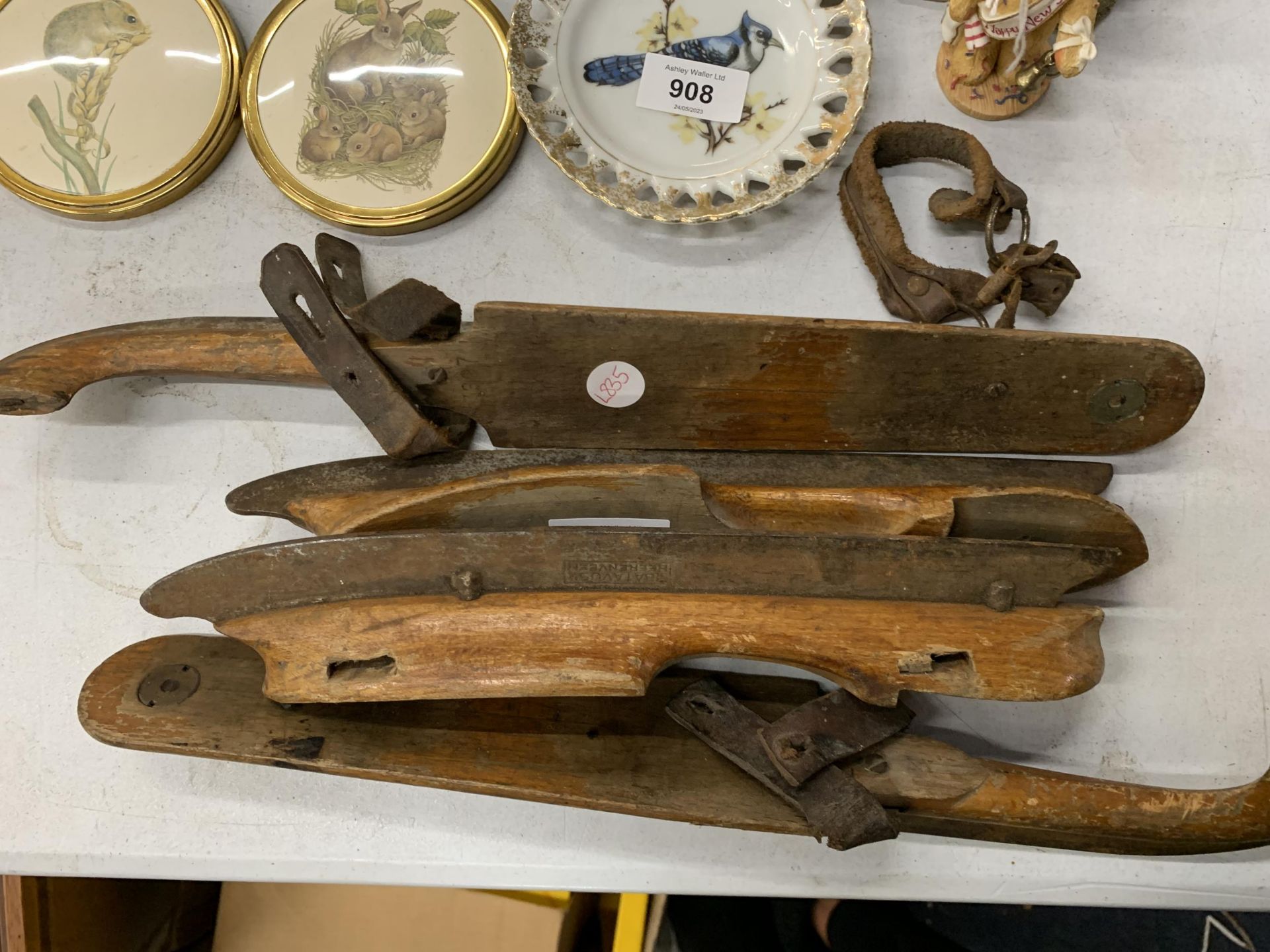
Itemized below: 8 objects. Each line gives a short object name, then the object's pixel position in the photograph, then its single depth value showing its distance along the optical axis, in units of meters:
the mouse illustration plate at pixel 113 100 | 0.49
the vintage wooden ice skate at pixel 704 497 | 0.40
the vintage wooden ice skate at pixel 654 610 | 0.39
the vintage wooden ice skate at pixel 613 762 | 0.42
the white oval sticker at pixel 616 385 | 0.44
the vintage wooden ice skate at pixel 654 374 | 0.42
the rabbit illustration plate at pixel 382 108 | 0.49
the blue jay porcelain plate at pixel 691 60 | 0.48
